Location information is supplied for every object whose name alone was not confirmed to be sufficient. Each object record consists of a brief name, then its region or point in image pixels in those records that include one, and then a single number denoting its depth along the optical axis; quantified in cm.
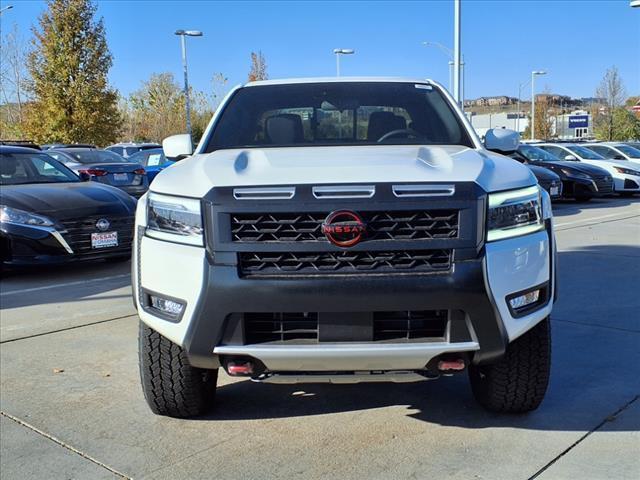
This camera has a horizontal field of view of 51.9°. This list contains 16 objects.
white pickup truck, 267
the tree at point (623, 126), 4559
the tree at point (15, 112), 2942
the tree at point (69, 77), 2781
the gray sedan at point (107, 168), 1272
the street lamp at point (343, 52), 3584
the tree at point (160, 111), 4397
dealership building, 5291
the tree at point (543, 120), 5456
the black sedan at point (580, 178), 1633
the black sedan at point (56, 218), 694
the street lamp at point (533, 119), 4899
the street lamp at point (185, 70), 3516
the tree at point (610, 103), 4562
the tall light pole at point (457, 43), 2141
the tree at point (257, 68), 4178
